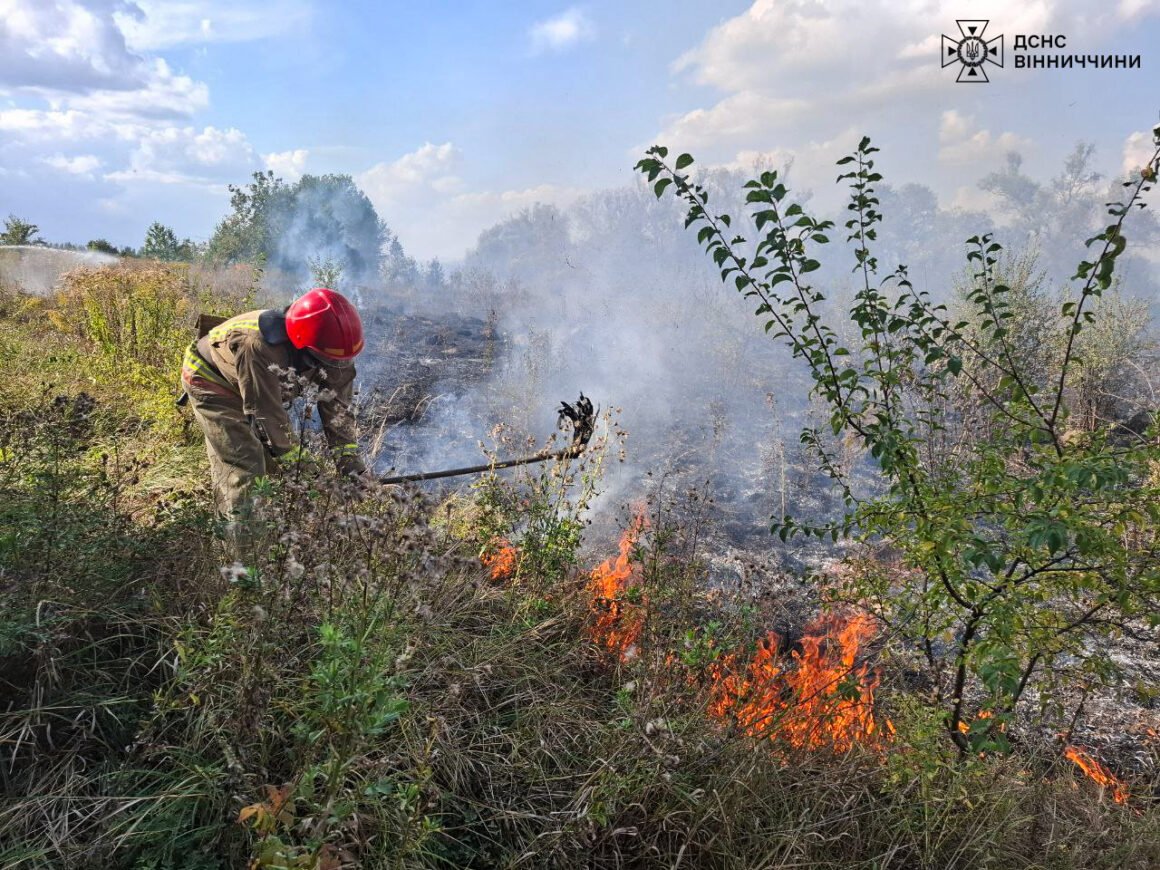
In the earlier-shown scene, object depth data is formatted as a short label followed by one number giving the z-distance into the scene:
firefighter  4.03
